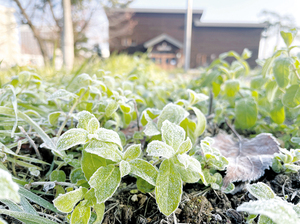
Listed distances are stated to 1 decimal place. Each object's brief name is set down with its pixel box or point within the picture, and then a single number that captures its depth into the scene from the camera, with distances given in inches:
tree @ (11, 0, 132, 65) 207.5
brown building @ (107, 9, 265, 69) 427.0
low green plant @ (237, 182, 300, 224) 2.4
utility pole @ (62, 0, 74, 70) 92.8
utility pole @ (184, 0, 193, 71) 213.4
